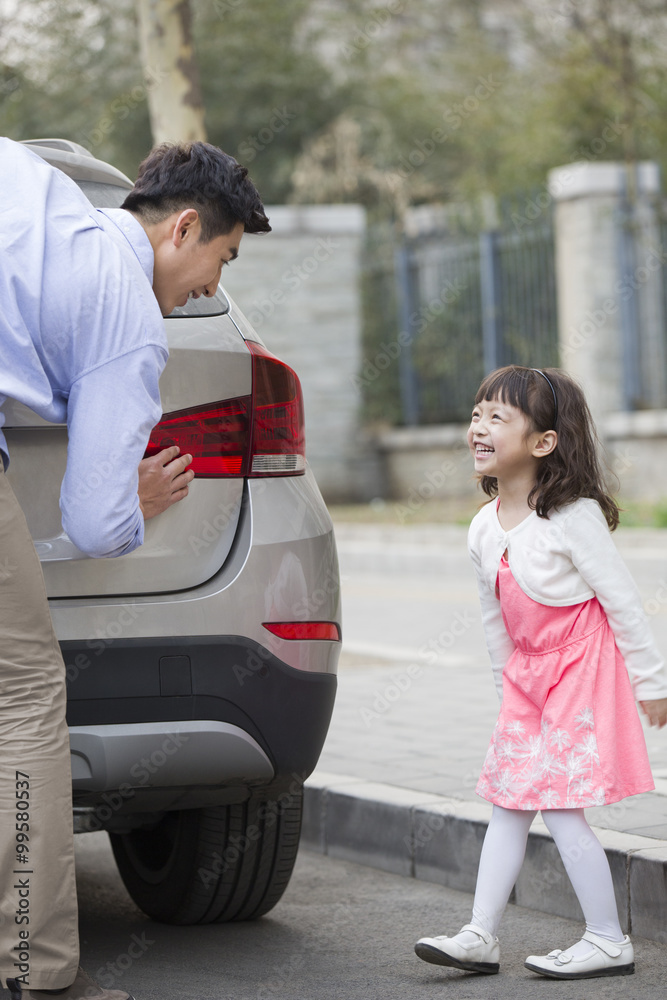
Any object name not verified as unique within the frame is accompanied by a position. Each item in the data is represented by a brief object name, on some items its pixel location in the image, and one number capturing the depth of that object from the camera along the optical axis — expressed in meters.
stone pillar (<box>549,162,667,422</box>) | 26.94
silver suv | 5.69
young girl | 6.07
